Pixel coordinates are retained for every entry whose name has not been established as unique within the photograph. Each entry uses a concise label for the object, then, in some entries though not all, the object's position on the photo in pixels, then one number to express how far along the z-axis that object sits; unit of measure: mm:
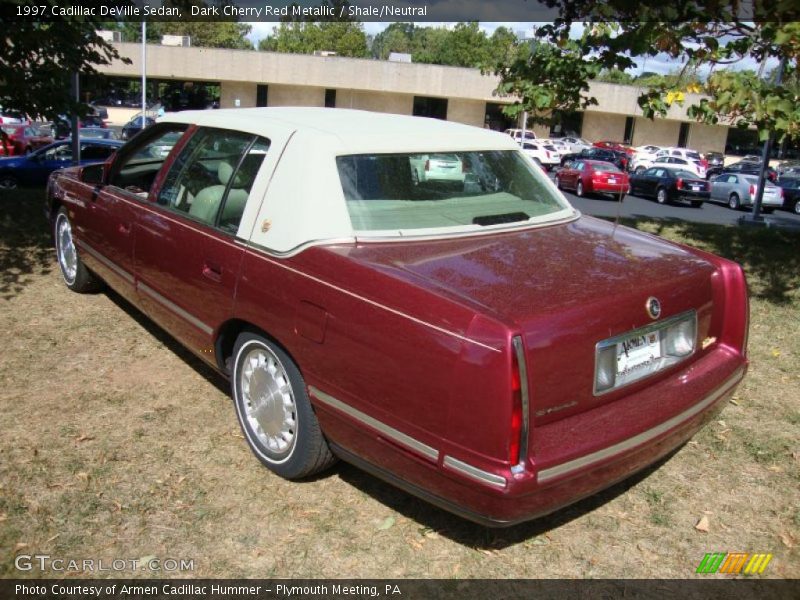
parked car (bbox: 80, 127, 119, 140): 25062
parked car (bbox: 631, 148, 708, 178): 37188
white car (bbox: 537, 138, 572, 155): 44138
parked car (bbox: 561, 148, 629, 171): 38000
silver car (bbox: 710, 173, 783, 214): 24812
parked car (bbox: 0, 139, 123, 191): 15820
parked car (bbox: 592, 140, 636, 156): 44050
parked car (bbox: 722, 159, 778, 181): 28770
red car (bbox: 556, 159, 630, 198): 24734
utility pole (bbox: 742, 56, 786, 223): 14098
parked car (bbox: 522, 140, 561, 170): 38344
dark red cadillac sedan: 2553
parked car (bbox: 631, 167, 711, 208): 24812
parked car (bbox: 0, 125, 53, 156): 22131
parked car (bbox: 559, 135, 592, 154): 47375
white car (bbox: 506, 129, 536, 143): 44662
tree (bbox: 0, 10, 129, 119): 8516
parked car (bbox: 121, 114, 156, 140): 34584
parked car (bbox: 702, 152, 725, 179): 38656
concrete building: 51094
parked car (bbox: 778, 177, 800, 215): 25219
